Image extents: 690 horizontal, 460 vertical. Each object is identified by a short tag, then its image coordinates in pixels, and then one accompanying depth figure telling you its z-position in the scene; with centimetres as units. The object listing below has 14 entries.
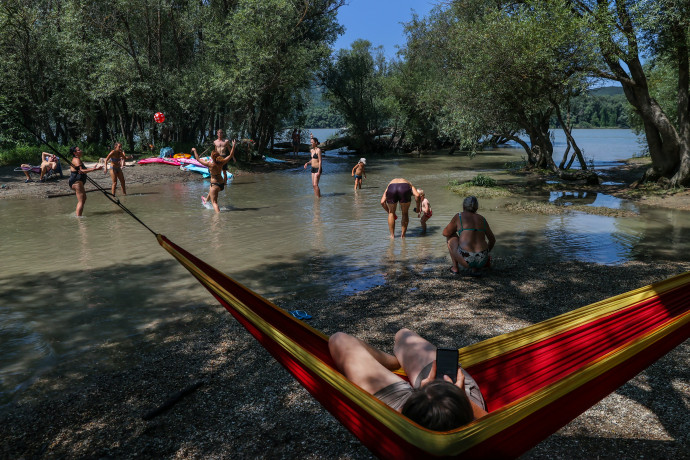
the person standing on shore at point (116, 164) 1397
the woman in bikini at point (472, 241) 649
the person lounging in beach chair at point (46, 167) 1616
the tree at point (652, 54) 1154
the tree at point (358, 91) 3195
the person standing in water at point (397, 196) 870
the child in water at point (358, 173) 1588
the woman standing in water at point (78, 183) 1086
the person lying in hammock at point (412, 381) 204
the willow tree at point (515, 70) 1255
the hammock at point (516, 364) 193
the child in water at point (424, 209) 930
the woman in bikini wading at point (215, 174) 1146
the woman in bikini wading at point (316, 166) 1430
